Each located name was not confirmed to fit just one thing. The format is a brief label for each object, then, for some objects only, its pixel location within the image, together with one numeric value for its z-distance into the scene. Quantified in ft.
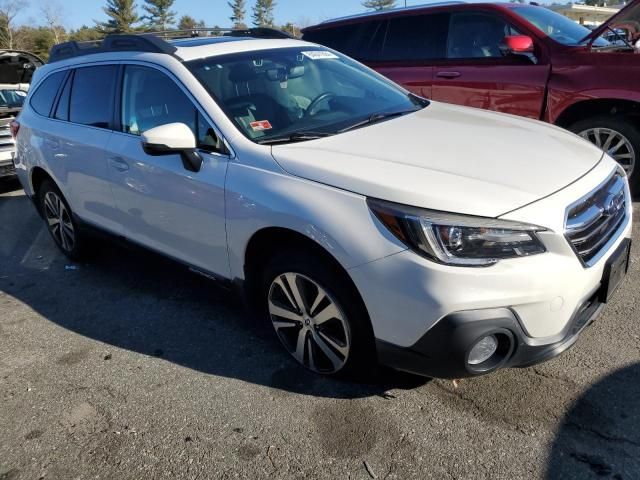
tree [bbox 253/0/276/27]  232.73
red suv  15.98
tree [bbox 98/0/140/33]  202.28
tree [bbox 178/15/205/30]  207.74
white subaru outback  7.29
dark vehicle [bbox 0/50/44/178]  24.21
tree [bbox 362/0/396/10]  206.11
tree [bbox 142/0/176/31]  211.20
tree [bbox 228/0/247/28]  239.71
